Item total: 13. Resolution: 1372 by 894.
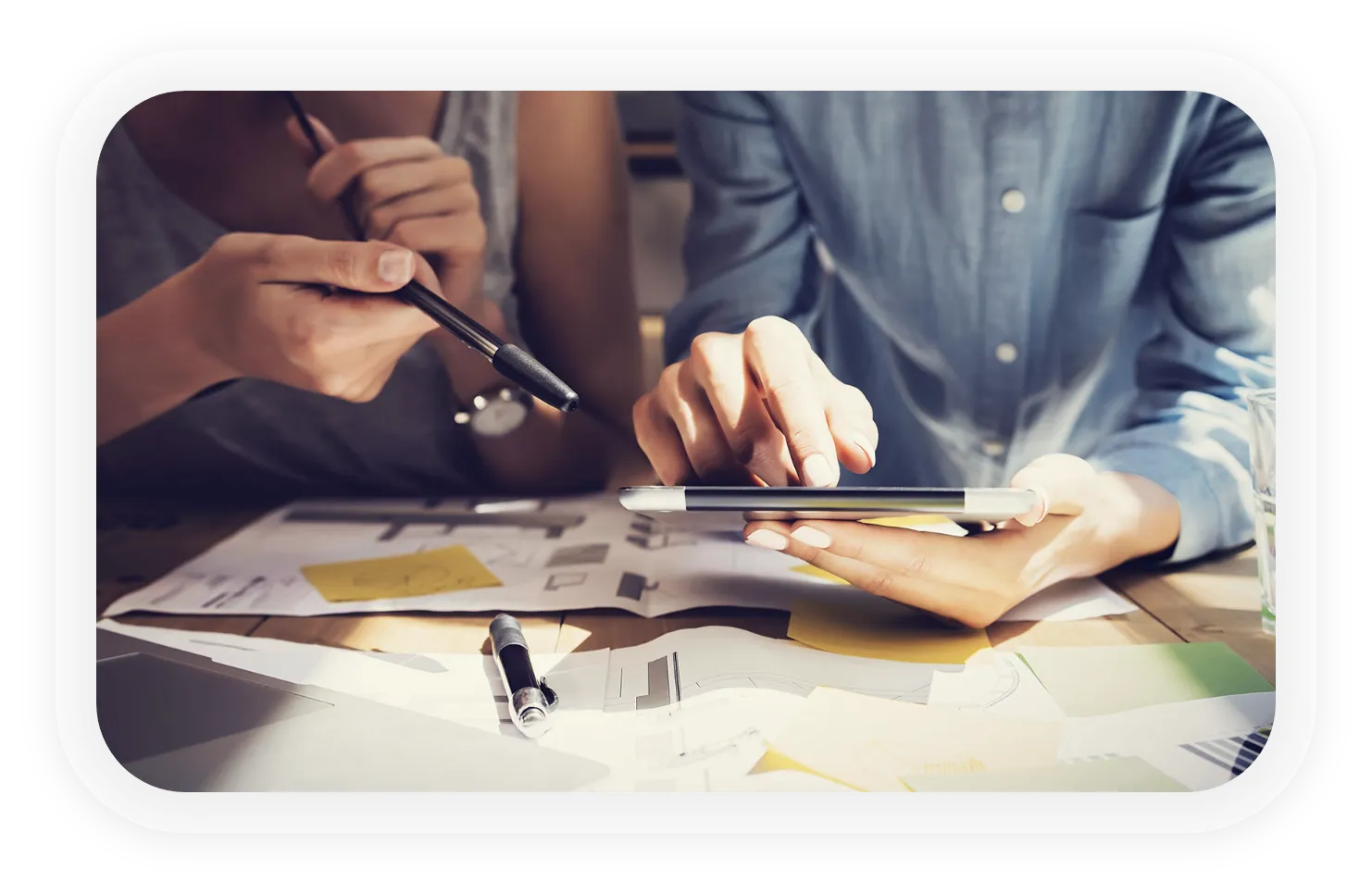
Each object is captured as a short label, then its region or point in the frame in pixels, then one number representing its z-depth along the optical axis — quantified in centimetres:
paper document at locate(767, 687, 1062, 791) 45
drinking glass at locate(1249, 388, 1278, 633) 53
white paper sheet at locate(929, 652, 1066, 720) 48
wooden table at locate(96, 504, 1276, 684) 55
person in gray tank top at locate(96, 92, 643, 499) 62
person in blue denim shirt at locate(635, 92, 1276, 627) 58
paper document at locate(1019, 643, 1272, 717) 49
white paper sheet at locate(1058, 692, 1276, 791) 45
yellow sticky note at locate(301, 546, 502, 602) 63
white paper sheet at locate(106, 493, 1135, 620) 60
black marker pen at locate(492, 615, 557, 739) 47
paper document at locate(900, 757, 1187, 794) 44
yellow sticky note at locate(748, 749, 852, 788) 44
